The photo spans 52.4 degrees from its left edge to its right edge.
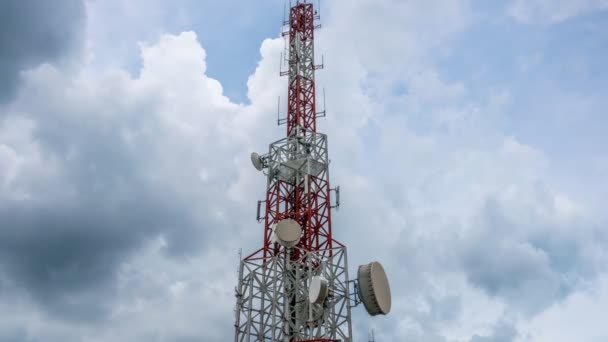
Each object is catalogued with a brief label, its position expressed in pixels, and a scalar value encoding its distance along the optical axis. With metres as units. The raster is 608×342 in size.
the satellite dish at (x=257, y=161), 48.44
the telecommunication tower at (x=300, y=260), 39.97
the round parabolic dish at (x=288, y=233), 42.09
